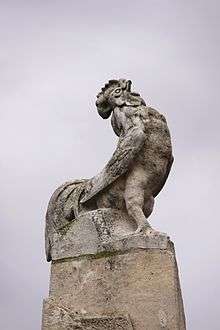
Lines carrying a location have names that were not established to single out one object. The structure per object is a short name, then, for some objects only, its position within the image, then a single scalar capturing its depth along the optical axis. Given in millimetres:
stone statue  17828
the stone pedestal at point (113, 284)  16312
